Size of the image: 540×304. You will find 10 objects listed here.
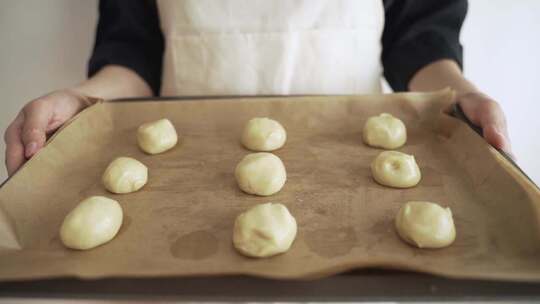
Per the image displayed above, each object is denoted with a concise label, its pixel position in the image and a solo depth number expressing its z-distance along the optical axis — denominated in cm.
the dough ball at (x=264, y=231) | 45
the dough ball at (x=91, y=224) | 47
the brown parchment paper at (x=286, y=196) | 45
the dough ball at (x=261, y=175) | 52
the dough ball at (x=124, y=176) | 53
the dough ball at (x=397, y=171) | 53
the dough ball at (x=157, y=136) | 58
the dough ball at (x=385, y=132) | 58
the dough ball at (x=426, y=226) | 46
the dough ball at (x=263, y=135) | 58
